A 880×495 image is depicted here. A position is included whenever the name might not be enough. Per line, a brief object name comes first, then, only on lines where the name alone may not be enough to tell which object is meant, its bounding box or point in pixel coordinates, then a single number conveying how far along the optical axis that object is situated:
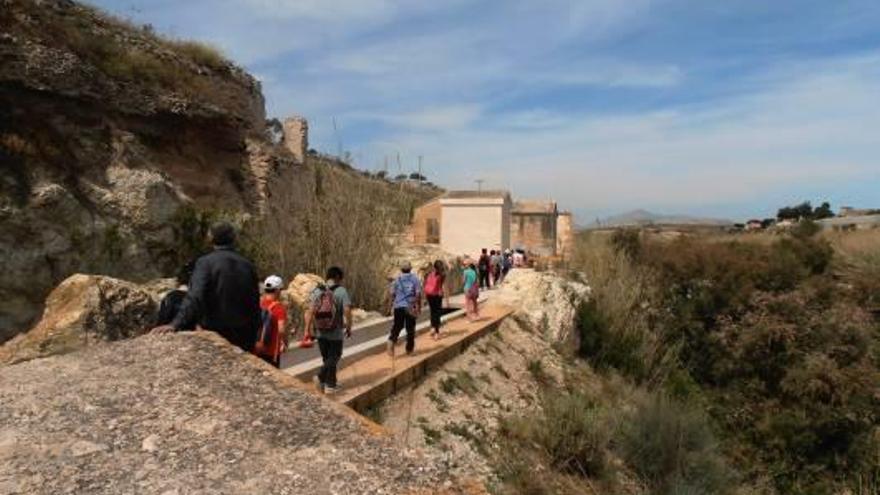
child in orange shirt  7.41
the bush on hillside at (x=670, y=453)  11.80
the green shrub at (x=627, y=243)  29.71
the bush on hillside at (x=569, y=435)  10.61
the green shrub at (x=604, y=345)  20.05
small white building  38.47
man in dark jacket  6.19
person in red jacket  13.76
